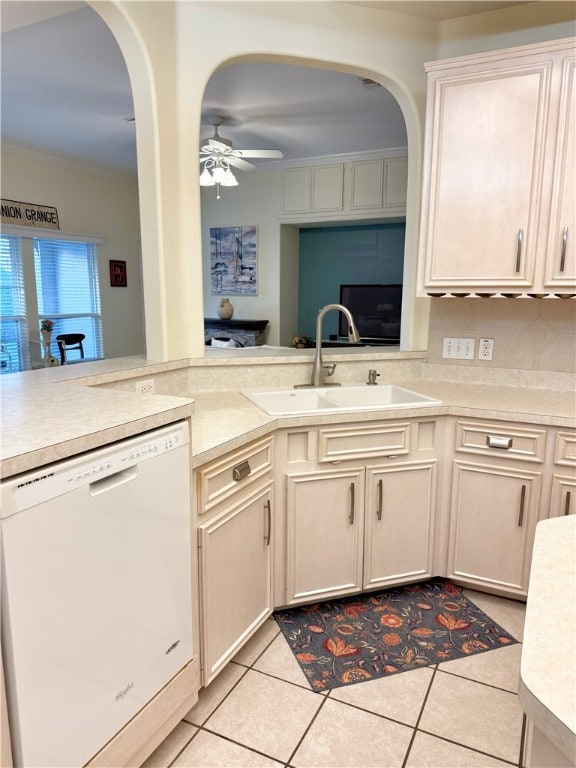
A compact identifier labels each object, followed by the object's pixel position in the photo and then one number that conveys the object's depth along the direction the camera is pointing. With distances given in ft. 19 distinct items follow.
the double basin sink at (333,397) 7.76
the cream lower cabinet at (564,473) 6.66
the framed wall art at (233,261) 20.76
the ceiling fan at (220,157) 13.47
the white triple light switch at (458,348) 8.81
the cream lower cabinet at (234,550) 5.29
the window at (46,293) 17.35
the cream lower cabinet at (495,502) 6.91
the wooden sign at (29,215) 16.75
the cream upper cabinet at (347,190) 17.83
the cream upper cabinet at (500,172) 6.86
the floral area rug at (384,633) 6.17
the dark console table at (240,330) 20.53
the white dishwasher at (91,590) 3.19
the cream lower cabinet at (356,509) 6.78
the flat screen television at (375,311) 19.83
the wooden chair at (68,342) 18.15
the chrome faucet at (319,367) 7.95
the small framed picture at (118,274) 21.02
